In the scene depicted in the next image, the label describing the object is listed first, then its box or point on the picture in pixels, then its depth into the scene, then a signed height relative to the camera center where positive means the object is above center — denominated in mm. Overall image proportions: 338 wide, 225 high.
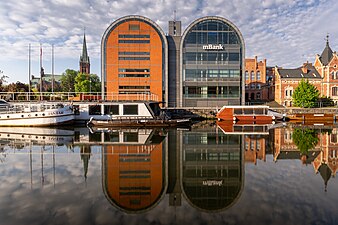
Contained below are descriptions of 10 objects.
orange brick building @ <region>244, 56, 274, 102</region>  64562 +9261
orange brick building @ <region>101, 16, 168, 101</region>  41250 +10199
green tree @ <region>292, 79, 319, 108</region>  45988 +3227
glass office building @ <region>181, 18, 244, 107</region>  41844 +8833
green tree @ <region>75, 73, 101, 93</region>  63316 +7778
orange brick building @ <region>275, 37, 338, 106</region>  52906 +7273
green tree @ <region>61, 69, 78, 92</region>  80875 +11084
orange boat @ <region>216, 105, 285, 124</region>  33562 -588
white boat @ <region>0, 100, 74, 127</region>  25641 -811
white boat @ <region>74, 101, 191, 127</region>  25250 -624
